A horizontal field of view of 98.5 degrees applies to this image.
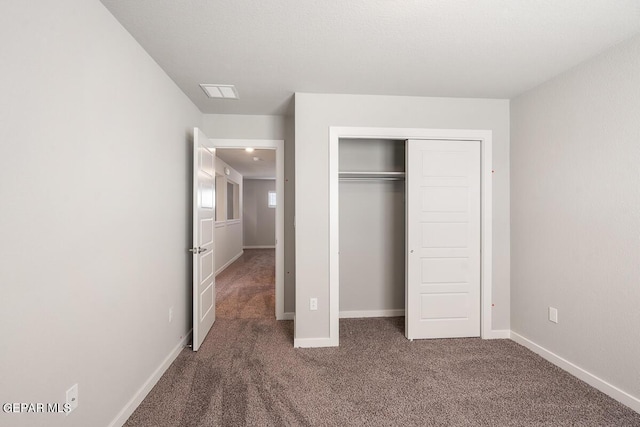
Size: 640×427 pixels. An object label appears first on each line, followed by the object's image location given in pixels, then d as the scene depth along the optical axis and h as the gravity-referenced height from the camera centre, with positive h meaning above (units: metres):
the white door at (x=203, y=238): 2.57 -0.25
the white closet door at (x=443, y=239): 2.83 -0.27
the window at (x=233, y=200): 7.50 +0.35
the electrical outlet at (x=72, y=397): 1.30 -0.89
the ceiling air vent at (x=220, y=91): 2.53 +1.16
